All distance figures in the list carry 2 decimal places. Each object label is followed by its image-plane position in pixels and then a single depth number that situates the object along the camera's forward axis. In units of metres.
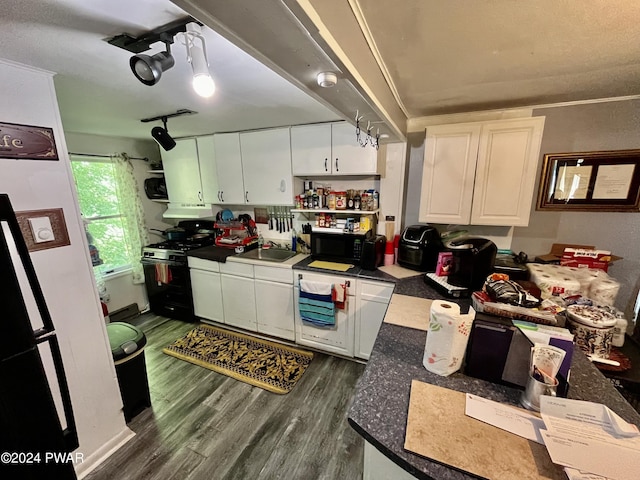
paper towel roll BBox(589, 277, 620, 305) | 1.48
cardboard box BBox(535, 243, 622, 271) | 1.89
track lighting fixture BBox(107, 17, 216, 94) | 0.96
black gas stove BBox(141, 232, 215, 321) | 2.97
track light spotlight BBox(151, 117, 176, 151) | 2.27
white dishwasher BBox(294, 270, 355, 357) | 2.26
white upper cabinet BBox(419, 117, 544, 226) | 1.73
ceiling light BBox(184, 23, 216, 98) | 0.99
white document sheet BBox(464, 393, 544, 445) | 0.74
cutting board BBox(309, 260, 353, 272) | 2.29
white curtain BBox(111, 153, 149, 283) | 3.07
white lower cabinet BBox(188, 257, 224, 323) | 2.83
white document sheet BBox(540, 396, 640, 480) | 0.61
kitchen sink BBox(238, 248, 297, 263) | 2.63
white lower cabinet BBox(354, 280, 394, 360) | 2.10
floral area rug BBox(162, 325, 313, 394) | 2.17
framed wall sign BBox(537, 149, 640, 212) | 1.73
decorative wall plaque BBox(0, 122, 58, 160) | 1.16
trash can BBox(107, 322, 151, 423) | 1.72
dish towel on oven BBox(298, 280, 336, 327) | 2.24
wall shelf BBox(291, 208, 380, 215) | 2.33
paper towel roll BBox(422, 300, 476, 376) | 0.91
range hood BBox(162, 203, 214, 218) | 3.14
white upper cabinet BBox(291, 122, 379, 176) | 2.24
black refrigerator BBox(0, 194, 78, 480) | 0.71
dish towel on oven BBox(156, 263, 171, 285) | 2.98
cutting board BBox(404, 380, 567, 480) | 0.63
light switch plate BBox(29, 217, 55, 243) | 1.25
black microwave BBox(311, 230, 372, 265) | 2.30
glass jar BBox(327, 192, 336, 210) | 2.44
